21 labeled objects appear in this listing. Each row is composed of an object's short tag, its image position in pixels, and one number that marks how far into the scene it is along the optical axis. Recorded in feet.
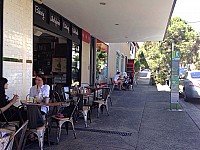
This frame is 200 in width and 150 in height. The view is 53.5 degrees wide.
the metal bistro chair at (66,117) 13.14
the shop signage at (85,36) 30.61
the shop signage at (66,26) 24.52
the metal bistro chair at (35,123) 11.21
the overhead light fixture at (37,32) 23.25
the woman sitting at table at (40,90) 14.47
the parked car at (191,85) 27.88
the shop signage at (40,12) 18.59
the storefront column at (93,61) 36.26
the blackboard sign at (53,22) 18.94
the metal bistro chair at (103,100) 19.70
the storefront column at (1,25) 14.19
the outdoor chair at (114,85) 40.57
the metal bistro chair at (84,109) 16.40
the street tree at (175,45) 65.51
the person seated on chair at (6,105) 12.50
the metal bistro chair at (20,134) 7.34
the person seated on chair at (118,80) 40.85
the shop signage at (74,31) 27.39
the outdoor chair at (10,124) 11.39
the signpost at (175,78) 23.25
